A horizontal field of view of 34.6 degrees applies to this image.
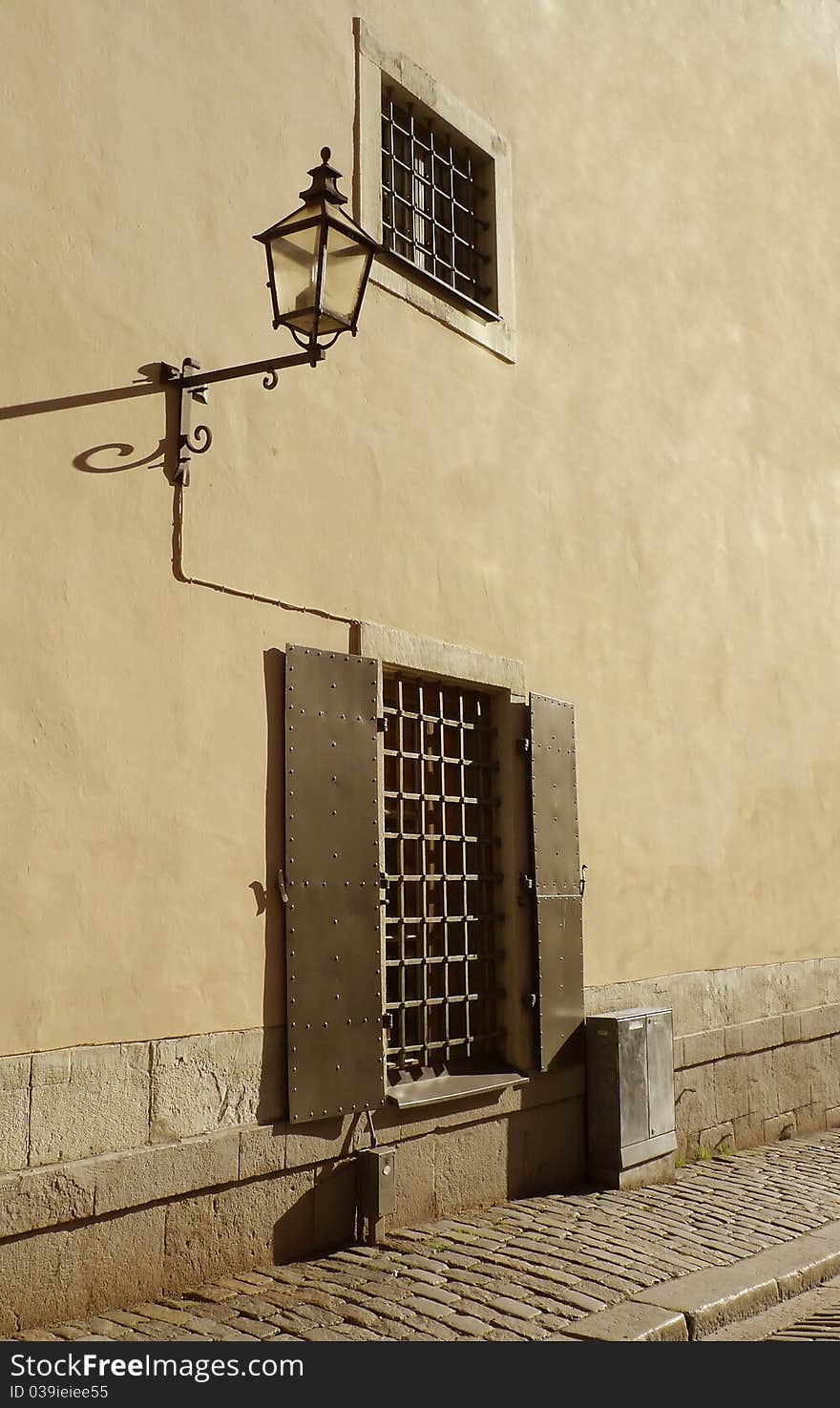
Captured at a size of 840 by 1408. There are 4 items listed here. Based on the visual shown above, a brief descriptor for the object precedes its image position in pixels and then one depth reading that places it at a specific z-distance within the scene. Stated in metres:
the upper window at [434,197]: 6.28
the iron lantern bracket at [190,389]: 4.97
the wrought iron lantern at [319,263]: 4.71
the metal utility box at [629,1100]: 6.73
